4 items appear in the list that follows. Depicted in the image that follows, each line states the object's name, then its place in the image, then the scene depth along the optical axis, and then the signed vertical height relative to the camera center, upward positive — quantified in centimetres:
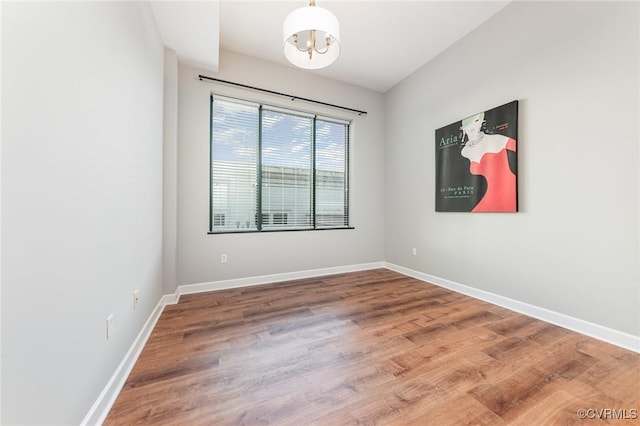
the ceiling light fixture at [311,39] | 165 +134
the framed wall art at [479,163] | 260 +62
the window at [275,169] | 341 +68
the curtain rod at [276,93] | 318 +178
